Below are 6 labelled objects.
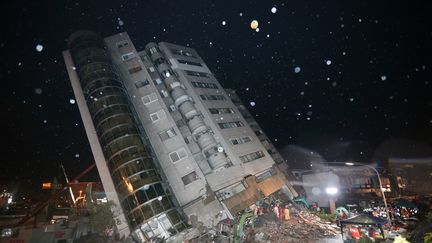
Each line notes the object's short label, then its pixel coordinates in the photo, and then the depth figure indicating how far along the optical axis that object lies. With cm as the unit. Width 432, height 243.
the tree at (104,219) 2644
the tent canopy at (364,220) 1697
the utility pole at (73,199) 3881
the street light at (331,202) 2659
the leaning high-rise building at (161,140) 2605
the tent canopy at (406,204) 2475
